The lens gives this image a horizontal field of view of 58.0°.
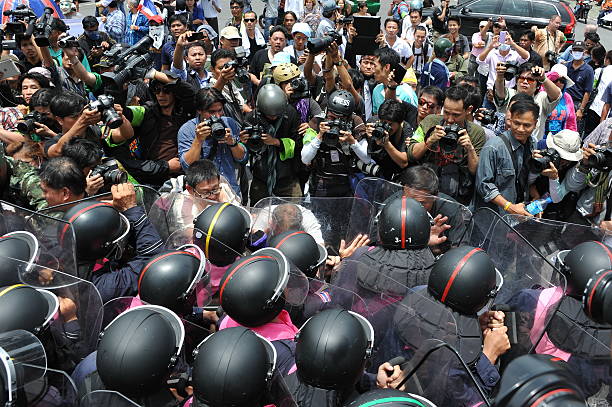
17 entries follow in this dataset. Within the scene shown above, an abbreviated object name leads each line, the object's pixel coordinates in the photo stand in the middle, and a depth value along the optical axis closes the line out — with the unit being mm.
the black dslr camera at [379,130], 4641
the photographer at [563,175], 4434
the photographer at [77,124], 4383
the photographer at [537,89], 5895
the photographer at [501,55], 7988
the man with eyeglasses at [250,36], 8539
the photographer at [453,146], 4430
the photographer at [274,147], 4949
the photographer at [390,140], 4691
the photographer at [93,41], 8016
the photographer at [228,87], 5398
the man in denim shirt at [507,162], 4430
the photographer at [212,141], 4594
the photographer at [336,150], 4711
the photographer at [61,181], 3590
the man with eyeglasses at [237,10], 9516
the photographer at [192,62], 6066
